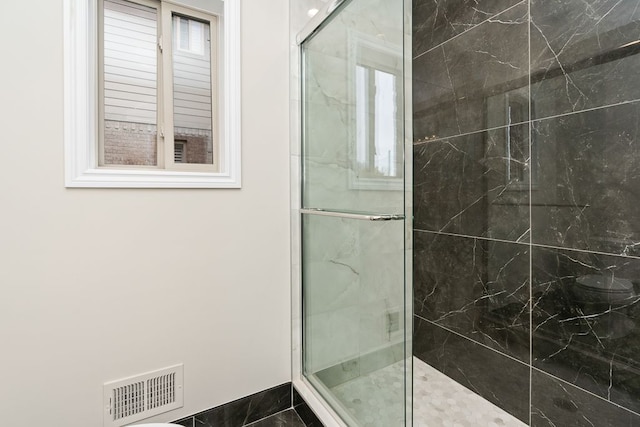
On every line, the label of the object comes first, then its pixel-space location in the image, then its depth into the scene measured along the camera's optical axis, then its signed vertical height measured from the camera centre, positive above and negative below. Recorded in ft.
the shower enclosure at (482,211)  3.45 -0.05
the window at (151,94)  3.78 +1.53
